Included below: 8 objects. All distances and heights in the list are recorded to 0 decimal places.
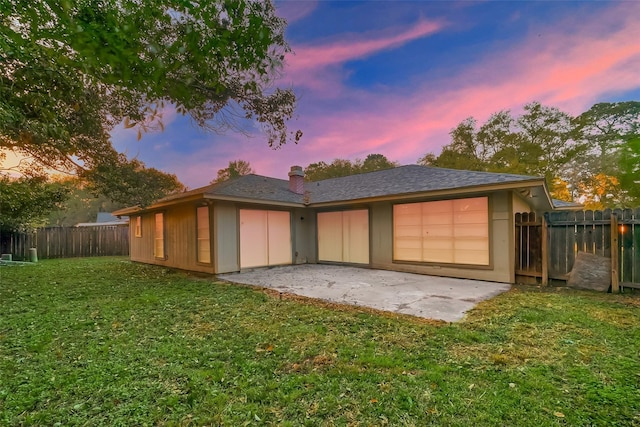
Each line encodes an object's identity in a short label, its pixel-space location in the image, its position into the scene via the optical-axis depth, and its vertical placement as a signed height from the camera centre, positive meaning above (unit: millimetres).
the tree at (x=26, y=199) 8844 +594
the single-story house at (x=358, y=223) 6871 -342
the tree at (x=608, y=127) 17219 +5177
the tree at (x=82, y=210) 35531 +625
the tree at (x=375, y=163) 27969 +4780
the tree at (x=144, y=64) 2195 +1609
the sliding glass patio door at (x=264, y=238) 8820 -834
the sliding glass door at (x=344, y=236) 9234 -849
